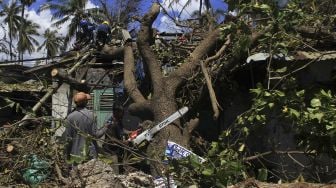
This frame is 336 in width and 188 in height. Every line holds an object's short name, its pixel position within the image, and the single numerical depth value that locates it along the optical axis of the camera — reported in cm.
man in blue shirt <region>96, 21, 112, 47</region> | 973
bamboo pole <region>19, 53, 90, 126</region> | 676
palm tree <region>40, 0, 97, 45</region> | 4097
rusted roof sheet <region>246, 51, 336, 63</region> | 692
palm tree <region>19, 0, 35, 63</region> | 4369
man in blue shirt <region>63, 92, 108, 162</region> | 660
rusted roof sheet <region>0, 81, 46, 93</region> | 1390
